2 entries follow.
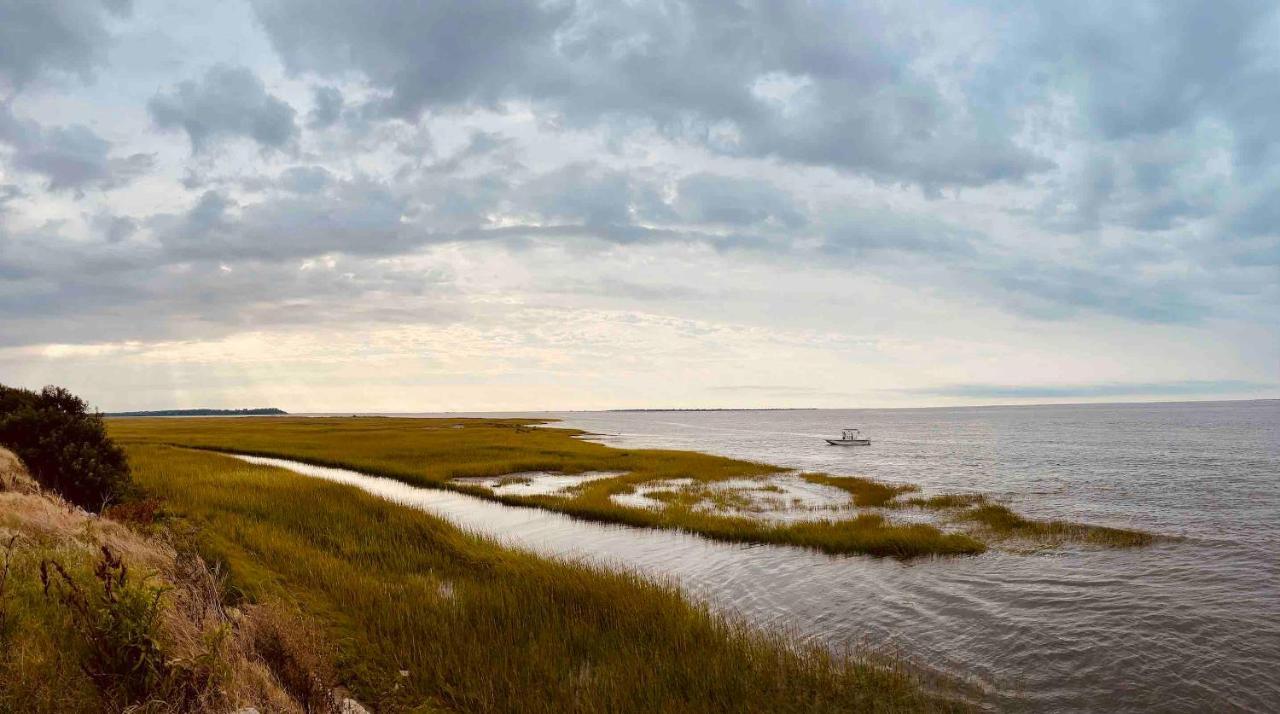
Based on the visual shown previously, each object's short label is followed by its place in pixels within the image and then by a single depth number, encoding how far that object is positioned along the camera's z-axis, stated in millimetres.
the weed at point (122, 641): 6496
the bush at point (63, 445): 19922
